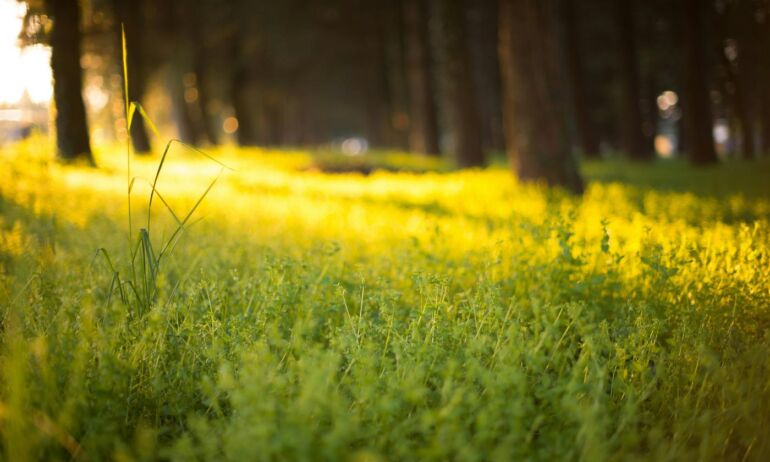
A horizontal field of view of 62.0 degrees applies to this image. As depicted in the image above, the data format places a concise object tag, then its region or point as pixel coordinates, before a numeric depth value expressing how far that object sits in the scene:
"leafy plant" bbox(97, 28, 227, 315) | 3.40
